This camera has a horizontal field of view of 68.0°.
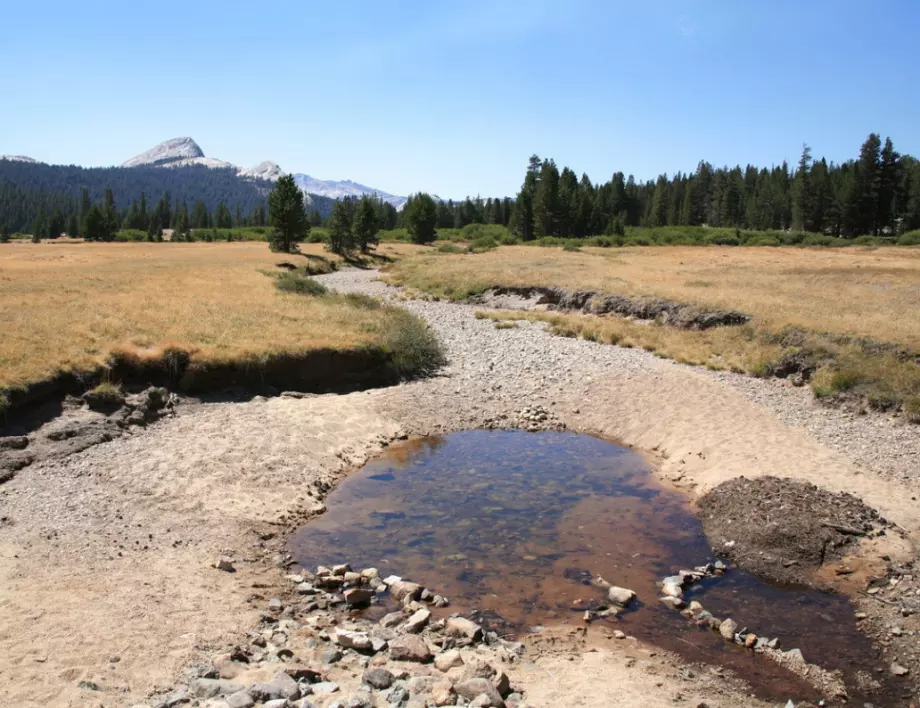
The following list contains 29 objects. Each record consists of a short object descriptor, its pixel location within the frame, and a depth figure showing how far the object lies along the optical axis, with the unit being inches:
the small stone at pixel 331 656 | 338.6
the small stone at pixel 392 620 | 382.3
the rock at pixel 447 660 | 334.6
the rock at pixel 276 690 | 296.7
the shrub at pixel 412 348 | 973.2
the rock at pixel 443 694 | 297.7
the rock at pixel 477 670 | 318.7
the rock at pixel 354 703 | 291.9
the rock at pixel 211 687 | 302.4
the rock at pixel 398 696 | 299.3
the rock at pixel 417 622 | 374.3
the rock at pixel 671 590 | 425.1
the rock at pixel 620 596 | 414.3
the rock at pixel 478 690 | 297.3
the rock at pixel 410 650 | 343.6
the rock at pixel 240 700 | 287.4
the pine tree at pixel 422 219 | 4035.7
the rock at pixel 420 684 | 311.0
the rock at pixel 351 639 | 352.2
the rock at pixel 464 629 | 368.1
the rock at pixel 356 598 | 407.2
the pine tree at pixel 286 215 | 2849.4
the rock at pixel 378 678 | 314.8
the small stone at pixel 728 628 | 380.5
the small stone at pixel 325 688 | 305.3
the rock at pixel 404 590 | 412.2
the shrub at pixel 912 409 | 717.9
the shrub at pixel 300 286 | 1593.3
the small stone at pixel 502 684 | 311.4
